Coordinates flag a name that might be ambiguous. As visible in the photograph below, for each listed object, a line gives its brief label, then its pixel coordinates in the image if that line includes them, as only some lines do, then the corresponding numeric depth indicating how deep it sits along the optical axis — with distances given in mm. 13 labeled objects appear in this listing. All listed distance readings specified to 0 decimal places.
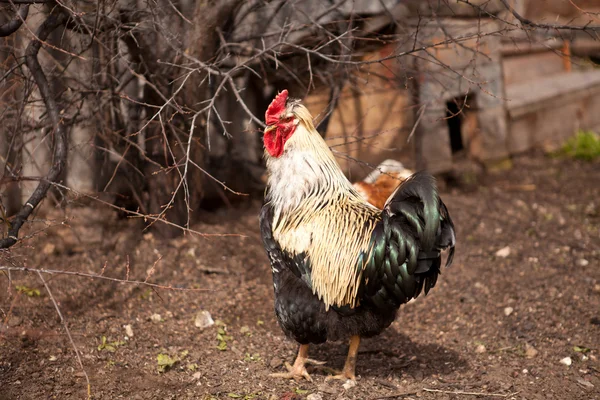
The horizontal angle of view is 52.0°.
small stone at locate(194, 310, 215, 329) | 4750
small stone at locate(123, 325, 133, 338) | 4492
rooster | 3562
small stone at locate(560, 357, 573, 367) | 4324
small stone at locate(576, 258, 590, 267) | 5778
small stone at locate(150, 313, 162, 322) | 4742
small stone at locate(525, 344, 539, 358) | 4461
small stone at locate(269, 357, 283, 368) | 4293
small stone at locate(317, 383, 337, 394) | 3945
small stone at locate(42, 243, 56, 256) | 5543
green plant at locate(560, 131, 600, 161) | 9164
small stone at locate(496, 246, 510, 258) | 6023
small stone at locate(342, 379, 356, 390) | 3996
